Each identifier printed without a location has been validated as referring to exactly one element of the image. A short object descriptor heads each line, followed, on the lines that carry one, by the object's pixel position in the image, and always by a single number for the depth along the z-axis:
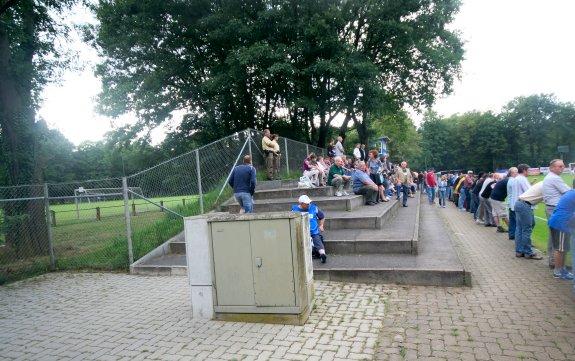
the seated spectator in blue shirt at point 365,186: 11.38
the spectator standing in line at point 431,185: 21.97
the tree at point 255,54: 17.84
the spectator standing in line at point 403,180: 14.49
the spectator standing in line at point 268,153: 12.45
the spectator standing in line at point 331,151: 15.92
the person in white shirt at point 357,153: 15.00
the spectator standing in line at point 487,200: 12.41
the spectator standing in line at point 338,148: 15.55
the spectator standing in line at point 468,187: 18.67
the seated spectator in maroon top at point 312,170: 12.28
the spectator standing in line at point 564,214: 5.52
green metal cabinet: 4.54
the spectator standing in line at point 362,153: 15.67
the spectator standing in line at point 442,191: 21.36
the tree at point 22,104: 9.33
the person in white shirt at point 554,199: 6.19
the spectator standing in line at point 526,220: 7.10
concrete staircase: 5.98
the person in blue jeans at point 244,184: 8.35
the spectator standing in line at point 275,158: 12.62
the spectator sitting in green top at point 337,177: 11.04
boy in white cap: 6.89
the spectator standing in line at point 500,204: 10.56
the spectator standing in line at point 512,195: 8.79
